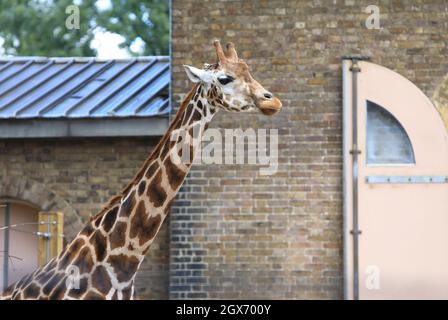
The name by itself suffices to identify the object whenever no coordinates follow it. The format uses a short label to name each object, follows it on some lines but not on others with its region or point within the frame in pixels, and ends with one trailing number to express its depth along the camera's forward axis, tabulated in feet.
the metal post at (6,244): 43.41
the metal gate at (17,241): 43.37
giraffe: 29.32
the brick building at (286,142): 42.11
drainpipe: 41.83
